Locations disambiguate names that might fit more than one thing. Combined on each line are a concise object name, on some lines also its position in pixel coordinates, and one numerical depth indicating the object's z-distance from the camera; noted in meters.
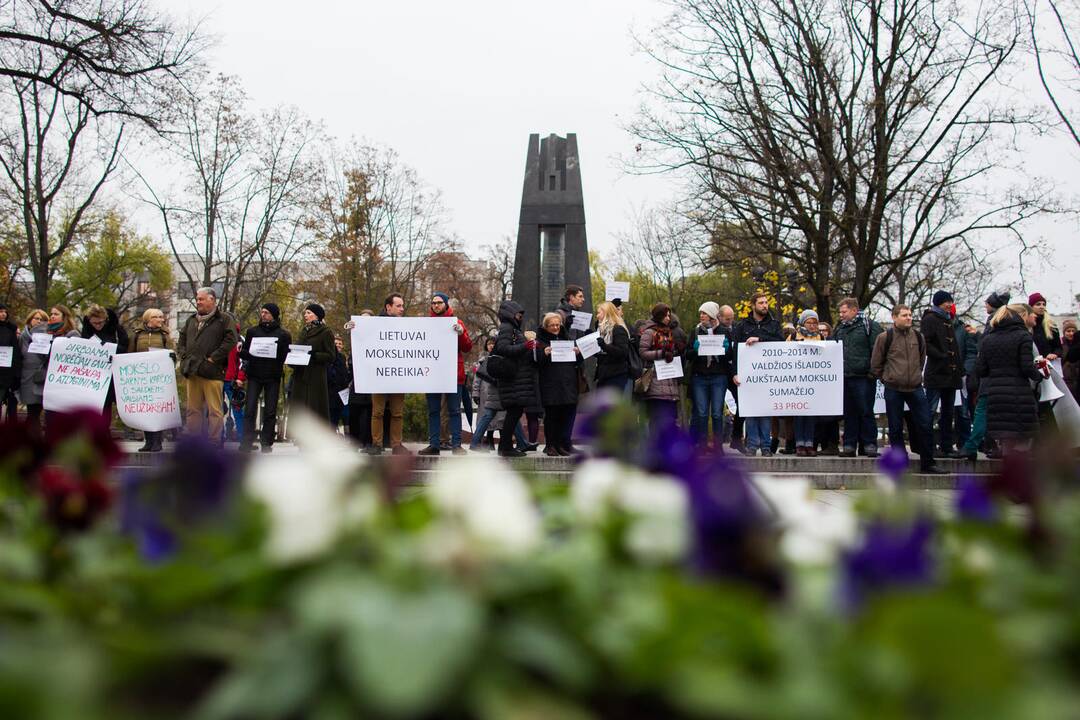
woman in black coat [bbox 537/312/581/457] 13.09
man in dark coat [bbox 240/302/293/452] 13.31
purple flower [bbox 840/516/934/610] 1.21
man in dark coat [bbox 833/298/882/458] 13.89
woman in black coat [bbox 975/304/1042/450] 12.20
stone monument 22.48
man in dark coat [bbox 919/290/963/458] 12.97
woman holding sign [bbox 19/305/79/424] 14.20
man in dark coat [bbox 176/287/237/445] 13.35
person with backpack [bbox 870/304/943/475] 12.44
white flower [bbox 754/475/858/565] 1.42
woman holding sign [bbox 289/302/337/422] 13.62
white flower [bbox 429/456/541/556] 1.15
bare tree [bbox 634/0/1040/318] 25.00
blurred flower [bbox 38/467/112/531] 1.70
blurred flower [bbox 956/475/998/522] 1.77
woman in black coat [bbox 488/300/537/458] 13.02
